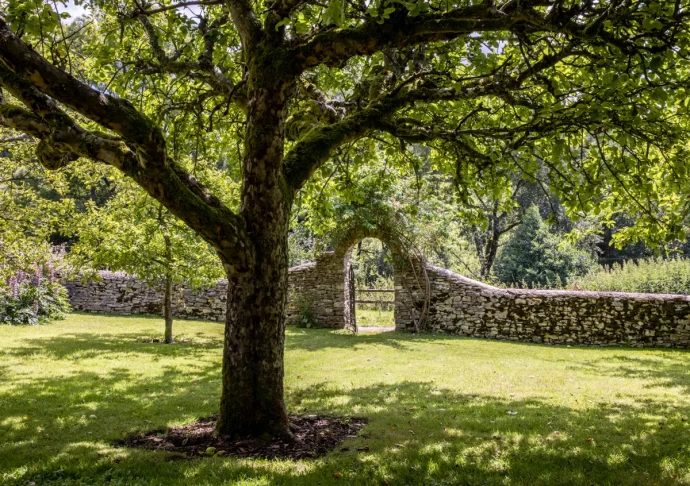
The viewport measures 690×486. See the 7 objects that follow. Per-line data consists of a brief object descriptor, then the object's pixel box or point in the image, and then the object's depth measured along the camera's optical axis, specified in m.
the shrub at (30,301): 17.17
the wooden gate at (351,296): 19.22
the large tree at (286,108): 4.48
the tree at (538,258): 34.59
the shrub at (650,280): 19.81
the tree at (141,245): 12.66
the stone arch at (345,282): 18.19
